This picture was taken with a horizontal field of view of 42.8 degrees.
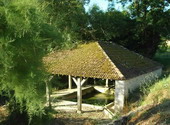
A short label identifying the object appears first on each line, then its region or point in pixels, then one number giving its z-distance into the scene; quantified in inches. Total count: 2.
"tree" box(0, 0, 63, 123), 186.5
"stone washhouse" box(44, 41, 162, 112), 496.4
